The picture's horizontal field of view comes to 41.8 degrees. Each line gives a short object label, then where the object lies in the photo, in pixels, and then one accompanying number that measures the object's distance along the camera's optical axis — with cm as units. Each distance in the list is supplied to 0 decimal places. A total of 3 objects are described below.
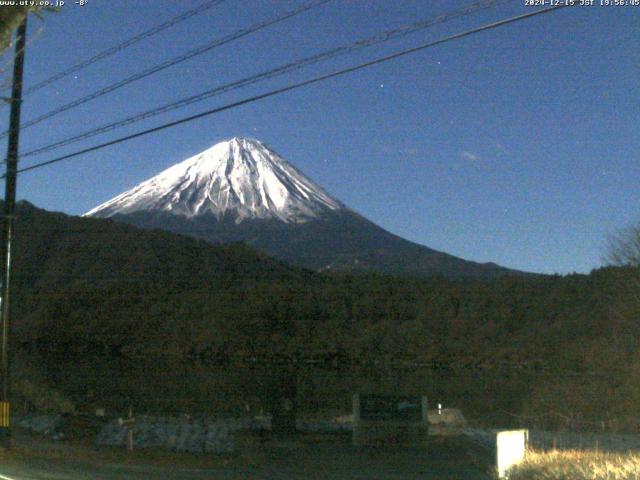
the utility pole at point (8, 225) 1503
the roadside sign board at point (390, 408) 2119
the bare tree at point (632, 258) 3097
